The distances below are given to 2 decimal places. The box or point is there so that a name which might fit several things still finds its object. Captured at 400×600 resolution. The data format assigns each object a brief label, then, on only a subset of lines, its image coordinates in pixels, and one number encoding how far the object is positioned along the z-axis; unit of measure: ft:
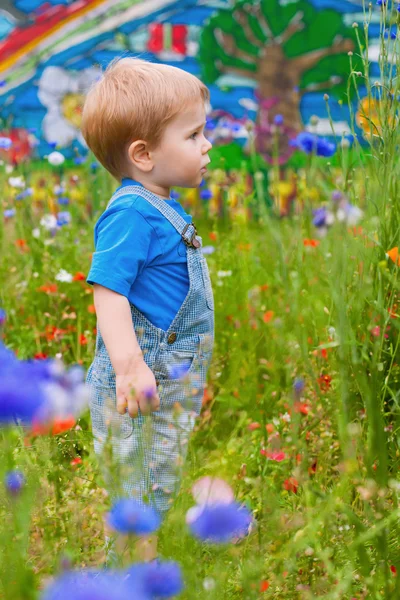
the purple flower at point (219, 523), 4.23
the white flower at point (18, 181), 9.04
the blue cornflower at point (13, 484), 4.61
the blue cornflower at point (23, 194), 9.02
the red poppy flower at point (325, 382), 6.78
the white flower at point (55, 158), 9.25
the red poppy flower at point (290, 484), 6.31
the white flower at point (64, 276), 8.09
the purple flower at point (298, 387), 6.03
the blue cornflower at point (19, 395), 3.79
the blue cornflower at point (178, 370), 6.05
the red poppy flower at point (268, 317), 7.64
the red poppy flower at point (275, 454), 6.48
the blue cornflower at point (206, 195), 9.31
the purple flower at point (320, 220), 5.29
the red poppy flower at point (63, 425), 5.56
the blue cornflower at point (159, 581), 3.86
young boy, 6.03
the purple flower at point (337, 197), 5.20
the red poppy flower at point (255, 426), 6.62
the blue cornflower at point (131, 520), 4.29
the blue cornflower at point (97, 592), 3.24
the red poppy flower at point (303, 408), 6.88
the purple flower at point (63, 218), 9.06
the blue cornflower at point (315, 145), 7.38
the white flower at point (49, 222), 8.79
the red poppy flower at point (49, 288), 8.12
